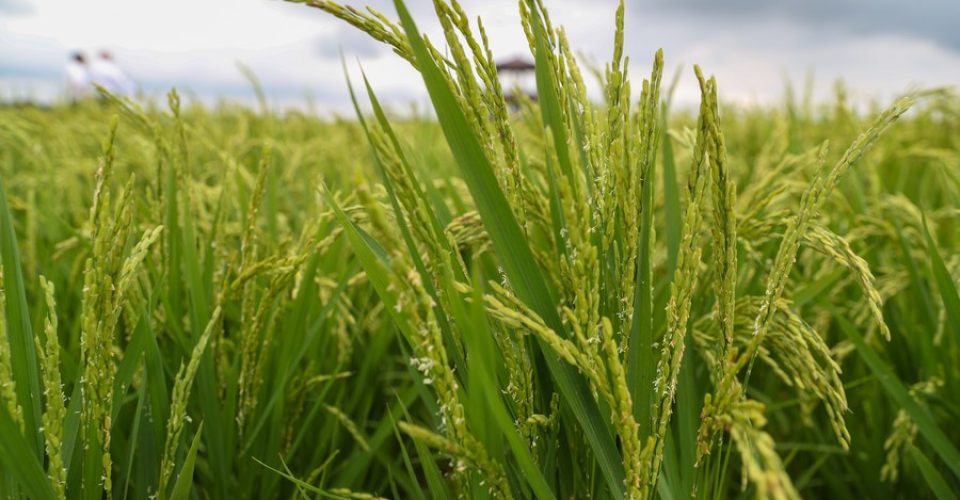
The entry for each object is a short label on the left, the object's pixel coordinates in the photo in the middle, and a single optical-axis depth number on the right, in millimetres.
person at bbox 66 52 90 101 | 13727
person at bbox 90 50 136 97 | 12983
